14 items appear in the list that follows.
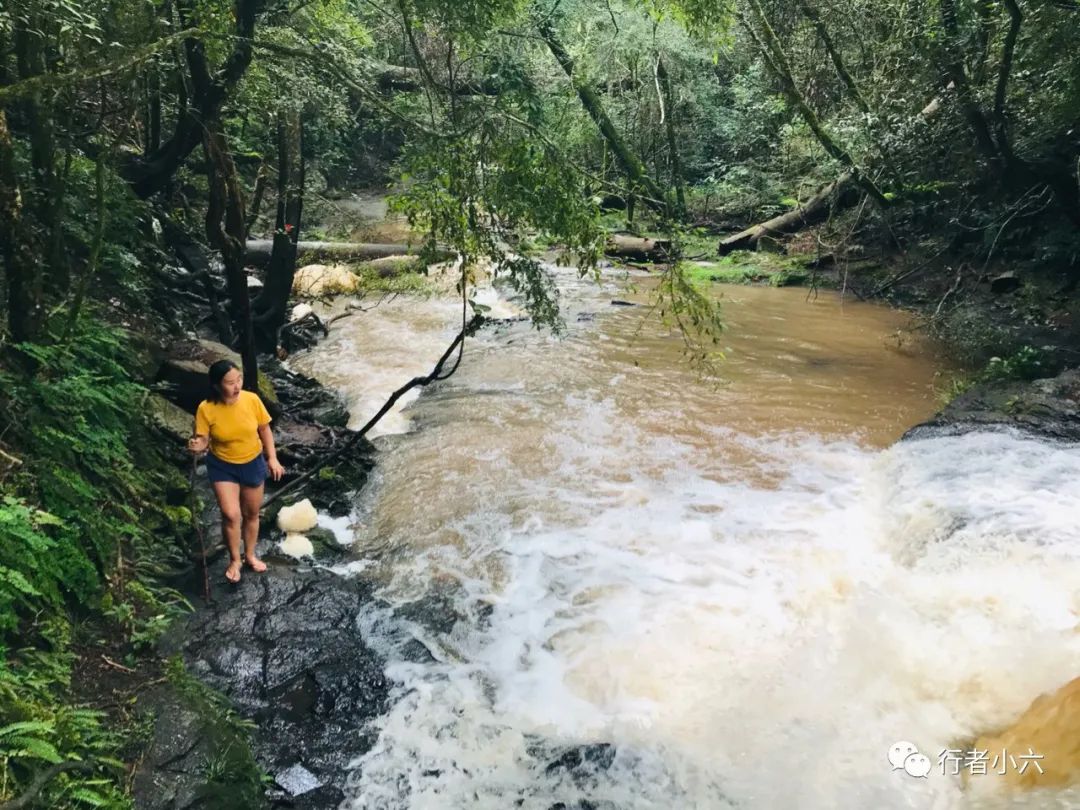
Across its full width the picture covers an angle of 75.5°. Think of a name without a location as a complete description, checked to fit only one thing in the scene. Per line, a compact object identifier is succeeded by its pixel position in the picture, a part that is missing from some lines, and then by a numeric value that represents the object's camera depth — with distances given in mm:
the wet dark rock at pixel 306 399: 8359
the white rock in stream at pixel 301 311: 12395
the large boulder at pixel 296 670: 3824
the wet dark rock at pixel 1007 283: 12773
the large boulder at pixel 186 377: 6945
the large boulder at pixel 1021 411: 7180
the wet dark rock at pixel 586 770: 3668
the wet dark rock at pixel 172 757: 3285
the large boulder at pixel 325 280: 14484
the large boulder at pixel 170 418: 6320
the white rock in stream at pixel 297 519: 6059
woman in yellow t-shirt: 4895
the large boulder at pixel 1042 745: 3168
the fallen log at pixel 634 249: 18041
